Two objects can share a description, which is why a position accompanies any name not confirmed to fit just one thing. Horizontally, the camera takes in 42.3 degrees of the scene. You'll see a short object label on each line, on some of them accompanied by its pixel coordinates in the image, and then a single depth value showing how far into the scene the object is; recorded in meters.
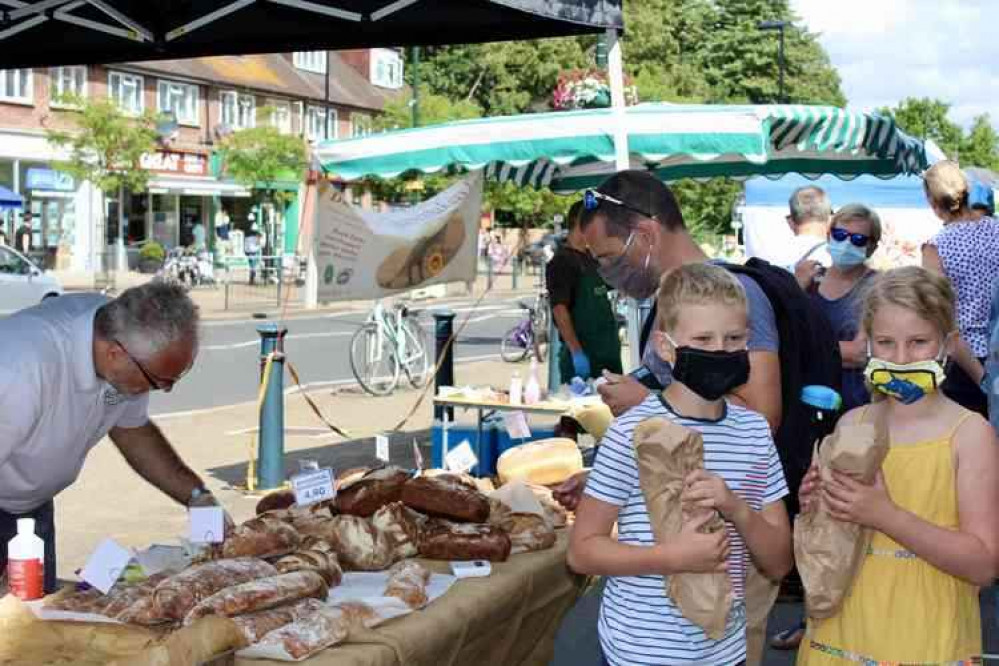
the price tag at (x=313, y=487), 4.32
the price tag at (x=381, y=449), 5.80
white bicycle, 14.98
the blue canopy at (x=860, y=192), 17.09
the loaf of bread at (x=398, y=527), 4.17
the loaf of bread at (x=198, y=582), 3.26
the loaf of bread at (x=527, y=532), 4.39
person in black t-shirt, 9.34
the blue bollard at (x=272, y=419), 9.30
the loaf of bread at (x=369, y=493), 4.43
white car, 24.38
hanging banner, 9.45
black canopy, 5.75
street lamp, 35.09
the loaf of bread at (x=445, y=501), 4.44
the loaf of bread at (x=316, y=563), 3.67
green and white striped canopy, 9.03
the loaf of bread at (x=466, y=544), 4.20
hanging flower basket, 11.55
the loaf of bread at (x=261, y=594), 3.21
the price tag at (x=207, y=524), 3.89
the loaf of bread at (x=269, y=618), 3.12
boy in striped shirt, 2.92
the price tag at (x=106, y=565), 3.44
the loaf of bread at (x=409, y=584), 3.62
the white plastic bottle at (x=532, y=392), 8.91
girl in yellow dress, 2.96
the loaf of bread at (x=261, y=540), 3.85
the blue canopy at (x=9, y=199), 33.81
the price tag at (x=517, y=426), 6.35
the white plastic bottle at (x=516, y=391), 8.95
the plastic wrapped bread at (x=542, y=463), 5.48
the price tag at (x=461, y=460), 5.51
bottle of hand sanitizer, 3.32
